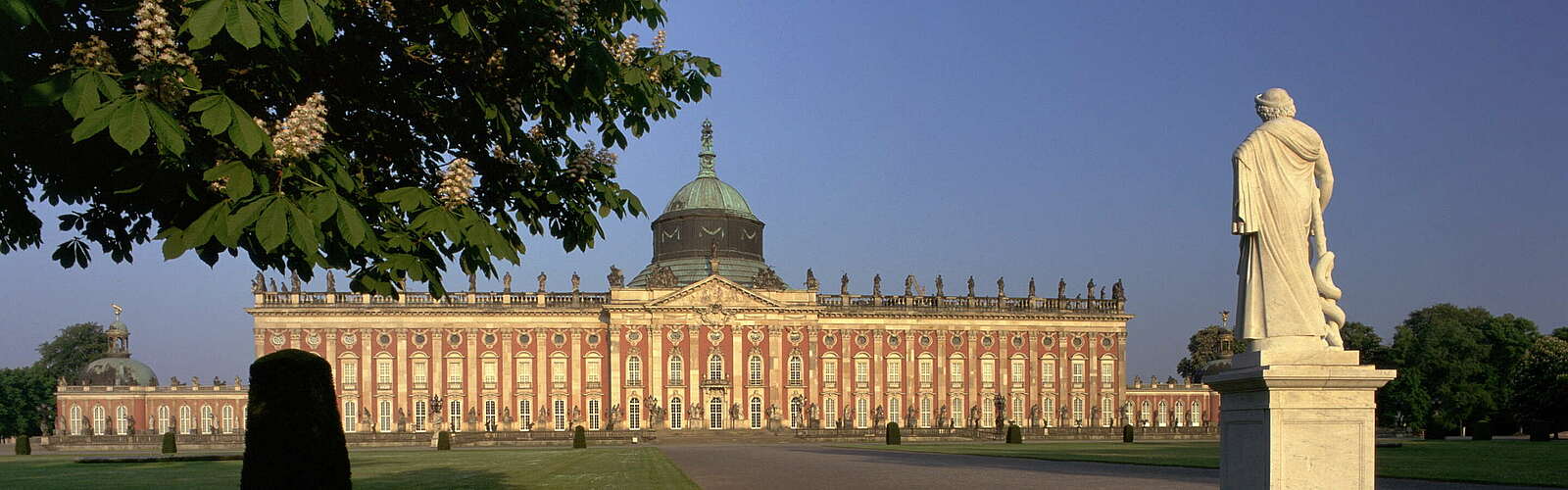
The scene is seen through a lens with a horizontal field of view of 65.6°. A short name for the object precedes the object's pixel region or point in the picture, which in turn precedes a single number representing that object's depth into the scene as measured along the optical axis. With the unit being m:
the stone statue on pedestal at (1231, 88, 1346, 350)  8.19
